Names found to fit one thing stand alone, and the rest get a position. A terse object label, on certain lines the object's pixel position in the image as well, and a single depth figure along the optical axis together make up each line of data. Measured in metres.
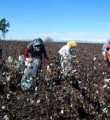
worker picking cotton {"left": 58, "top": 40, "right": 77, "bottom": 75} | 3.10
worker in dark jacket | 2.98
